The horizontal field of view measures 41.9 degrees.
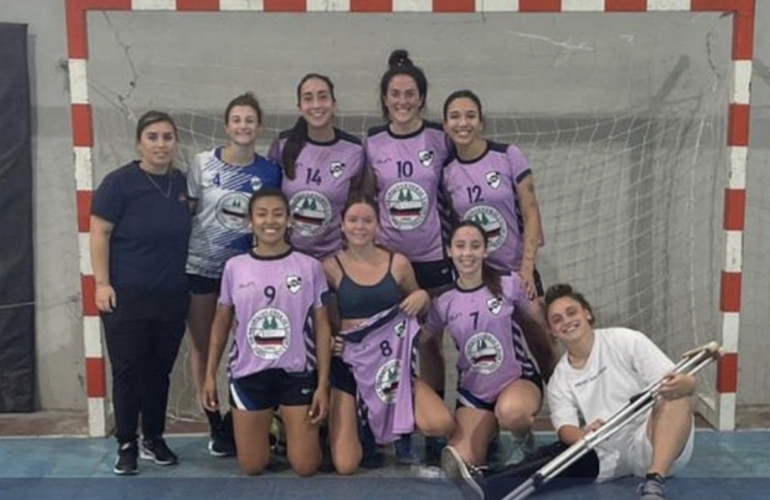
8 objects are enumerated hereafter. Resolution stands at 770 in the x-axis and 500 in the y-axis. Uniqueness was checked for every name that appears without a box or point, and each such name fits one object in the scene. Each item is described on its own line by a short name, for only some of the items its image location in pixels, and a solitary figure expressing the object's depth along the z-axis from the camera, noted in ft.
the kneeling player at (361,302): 12.92
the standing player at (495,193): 13.23
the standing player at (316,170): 13.25
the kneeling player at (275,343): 12.81
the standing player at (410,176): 13.16
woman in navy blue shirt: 12.66
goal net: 15.39
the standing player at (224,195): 12.99
